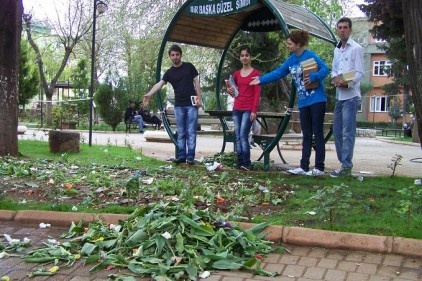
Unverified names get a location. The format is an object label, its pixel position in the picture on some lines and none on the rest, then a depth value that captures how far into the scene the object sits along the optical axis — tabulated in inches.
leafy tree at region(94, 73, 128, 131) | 932.6
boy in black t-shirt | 327.3
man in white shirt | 274.5
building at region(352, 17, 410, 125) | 2360.7
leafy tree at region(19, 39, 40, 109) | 1109.8
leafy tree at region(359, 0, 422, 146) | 167.0
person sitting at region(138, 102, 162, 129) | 1049.4
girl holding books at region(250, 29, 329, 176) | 273.9
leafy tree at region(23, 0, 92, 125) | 1263.5
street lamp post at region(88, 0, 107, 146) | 490.0
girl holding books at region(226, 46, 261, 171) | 301.4
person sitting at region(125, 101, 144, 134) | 935.7
